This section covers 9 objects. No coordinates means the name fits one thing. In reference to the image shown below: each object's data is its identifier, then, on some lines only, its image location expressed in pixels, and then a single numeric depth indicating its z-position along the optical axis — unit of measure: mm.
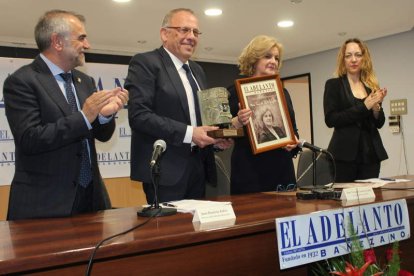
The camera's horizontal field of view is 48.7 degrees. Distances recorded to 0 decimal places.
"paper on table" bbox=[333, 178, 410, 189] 1993
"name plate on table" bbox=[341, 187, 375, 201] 1586
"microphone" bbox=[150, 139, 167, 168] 1314
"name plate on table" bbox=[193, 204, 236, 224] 1243
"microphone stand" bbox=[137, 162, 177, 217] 1325
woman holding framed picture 2182
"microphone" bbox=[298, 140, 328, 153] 1765
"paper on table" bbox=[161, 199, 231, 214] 1422
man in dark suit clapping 1622
